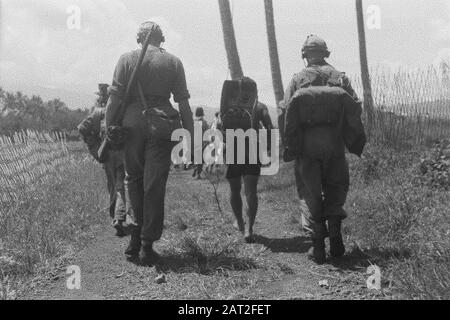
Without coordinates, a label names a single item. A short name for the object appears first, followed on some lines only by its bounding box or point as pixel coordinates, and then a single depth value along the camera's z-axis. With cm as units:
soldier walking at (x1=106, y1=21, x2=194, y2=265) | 443
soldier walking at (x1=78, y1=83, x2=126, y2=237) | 611
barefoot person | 552
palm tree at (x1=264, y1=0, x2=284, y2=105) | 1384
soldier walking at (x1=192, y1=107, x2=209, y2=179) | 1306
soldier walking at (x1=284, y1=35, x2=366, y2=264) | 438
